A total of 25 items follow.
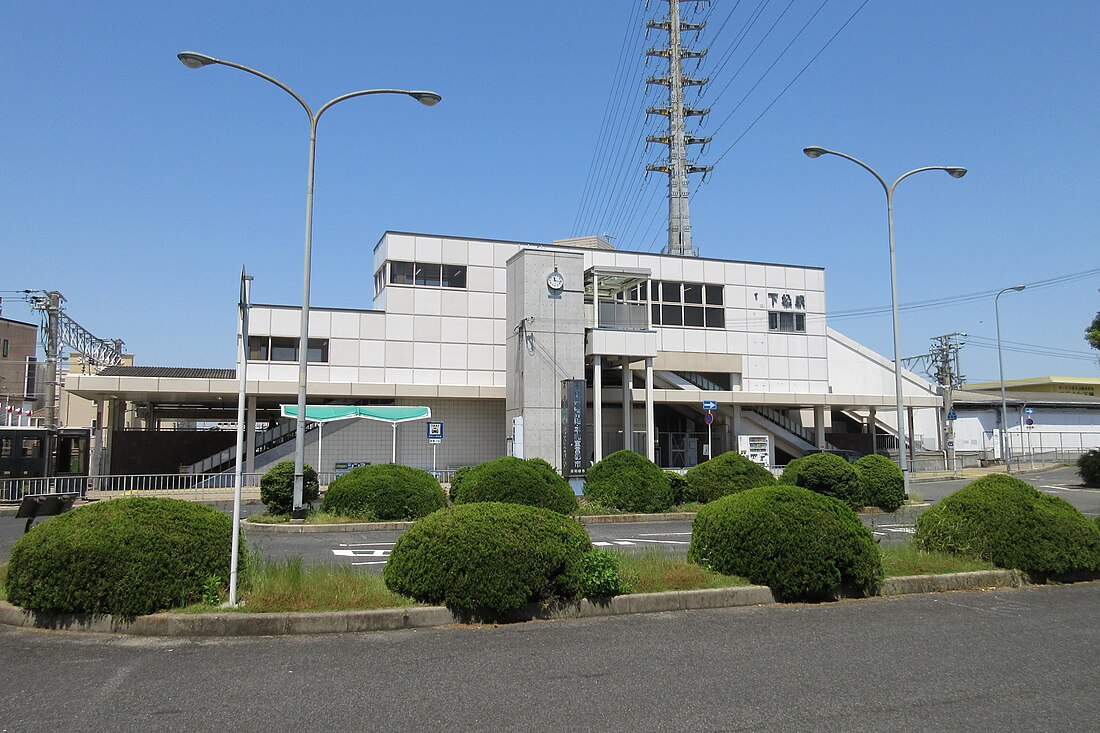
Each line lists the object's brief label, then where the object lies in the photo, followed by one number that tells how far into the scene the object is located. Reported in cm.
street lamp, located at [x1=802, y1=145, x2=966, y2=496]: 2153
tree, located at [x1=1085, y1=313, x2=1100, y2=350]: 3541
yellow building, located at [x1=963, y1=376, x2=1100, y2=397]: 8475
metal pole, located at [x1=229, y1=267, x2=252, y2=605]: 780
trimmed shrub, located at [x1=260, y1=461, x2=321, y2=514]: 1812
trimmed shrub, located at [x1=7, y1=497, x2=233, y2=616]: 755
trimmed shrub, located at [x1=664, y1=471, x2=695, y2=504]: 2081
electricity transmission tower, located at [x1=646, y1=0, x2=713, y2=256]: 5891
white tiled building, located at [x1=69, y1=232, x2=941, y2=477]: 3159
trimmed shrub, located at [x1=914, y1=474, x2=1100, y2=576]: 1050
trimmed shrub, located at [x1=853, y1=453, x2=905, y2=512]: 2150
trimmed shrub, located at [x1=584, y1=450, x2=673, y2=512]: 1967
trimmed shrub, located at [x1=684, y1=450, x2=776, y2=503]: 2031
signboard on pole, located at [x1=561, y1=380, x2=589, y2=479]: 2866
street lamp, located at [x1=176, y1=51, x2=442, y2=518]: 1772
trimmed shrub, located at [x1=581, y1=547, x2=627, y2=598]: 851
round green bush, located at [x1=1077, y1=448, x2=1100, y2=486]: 3222
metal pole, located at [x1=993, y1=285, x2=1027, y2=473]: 4220
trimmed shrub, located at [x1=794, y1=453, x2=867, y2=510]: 2073
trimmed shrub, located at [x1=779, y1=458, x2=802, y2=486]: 2097
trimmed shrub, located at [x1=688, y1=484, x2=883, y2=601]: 909
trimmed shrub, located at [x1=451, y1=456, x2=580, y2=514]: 1669
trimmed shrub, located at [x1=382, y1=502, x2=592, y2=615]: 796
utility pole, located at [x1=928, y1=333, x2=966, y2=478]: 6594
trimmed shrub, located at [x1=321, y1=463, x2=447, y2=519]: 1750
